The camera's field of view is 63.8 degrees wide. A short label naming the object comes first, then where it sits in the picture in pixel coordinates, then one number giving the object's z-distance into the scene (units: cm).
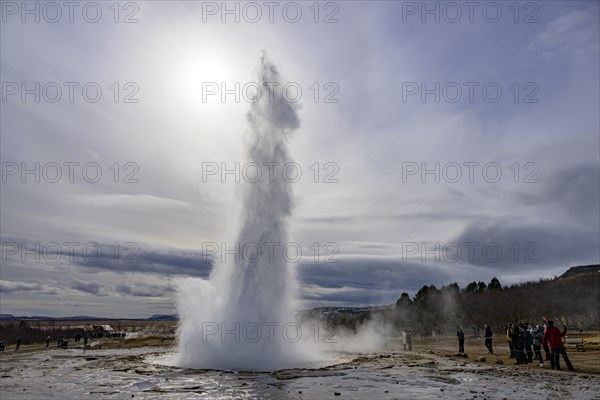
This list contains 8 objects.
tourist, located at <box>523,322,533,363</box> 2305
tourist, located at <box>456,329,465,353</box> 3155
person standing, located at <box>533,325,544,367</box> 2284
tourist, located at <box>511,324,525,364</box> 2295
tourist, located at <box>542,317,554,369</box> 2048
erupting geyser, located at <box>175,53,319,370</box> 2408
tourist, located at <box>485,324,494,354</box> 2969
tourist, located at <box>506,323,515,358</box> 2556
